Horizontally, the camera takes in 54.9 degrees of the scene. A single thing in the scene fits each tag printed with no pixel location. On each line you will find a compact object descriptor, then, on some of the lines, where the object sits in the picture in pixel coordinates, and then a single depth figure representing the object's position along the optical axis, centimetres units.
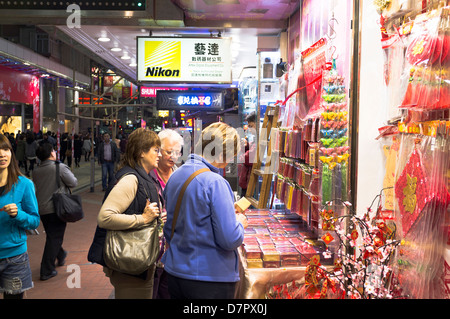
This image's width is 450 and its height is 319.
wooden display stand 528
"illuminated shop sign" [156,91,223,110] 954
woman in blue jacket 242
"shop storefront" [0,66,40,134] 1984
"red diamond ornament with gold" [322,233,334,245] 252
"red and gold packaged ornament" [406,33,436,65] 190
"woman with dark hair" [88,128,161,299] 295
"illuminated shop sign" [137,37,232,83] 662
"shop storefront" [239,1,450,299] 196
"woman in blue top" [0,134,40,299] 338
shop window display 189
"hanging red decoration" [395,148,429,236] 202
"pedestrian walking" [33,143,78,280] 567
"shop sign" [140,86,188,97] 1239
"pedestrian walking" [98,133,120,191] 1368
